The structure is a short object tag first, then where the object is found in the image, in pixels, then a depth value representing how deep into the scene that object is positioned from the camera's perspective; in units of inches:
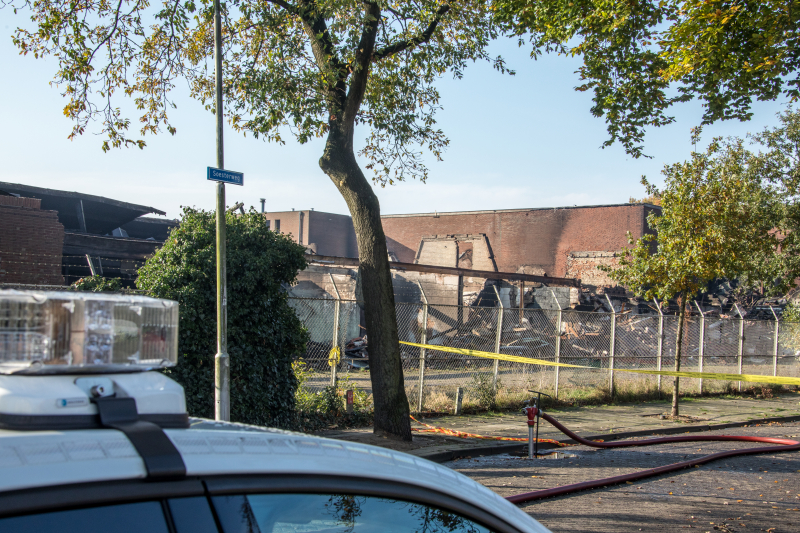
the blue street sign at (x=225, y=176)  341.1
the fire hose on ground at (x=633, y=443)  281.0
